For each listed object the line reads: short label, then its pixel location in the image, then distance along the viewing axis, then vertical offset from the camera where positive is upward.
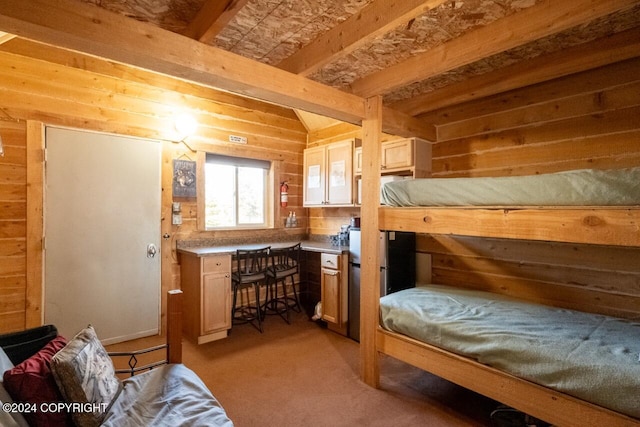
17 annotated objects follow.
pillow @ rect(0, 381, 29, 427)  1.03 -0.69
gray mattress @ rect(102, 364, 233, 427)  1.34 -0.89
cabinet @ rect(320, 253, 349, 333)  3.52 -0.89
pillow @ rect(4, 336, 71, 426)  1.21 -0.70
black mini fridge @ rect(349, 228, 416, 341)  3.17 -0.59
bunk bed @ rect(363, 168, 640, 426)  1.47 -0.13
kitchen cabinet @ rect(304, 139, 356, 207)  3.92 +0.47
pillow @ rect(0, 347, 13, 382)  1.30 -0.64
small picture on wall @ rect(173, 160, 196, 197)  3.68 +0.38
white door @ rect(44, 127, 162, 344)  3.00 -0.23
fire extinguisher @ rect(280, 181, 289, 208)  4.62 +0.24
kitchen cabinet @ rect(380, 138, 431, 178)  3.25 +0.56
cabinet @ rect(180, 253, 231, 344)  3.27 -0.92
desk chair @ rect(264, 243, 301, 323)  3.84 -0.79
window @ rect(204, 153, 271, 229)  4.13 +0.25
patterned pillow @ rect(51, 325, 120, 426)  1.29 -0.72
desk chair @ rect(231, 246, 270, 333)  3.56 -0.76
